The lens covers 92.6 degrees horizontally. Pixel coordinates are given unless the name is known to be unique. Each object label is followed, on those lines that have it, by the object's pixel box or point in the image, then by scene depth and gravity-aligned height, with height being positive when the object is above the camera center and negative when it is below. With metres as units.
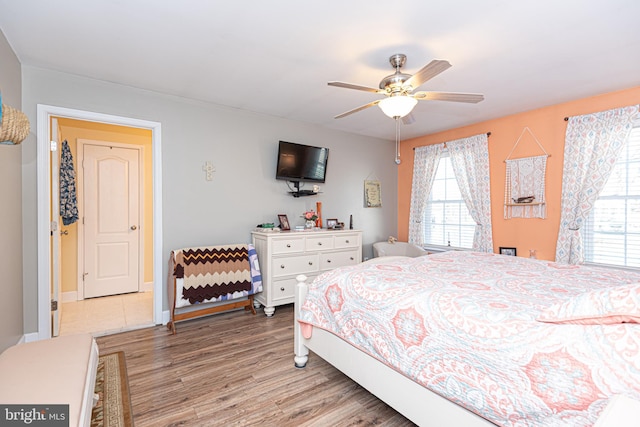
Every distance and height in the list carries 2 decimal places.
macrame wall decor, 3.63 +0.29
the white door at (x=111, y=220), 4.26 -0.21
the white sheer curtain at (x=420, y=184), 4.82 +0.40
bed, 1.01 -0.54
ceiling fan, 2.26 +0.87
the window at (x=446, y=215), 4.50 -0.09
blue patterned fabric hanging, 3.77 +0.19
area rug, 1.75 -1.24
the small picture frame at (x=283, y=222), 3.97 -0.20
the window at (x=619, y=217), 3.06 -0.07
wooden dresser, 3.53 -0.61
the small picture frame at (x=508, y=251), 3.89 -0.53
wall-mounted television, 3.95 +0.61
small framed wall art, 5.02 +0.22
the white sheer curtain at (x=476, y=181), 4.14 +0.40
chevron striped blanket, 3.10 -0.72
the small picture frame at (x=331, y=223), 4.34 -0.23
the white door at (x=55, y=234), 2.82 -0.28
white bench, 1.22 -0.77
